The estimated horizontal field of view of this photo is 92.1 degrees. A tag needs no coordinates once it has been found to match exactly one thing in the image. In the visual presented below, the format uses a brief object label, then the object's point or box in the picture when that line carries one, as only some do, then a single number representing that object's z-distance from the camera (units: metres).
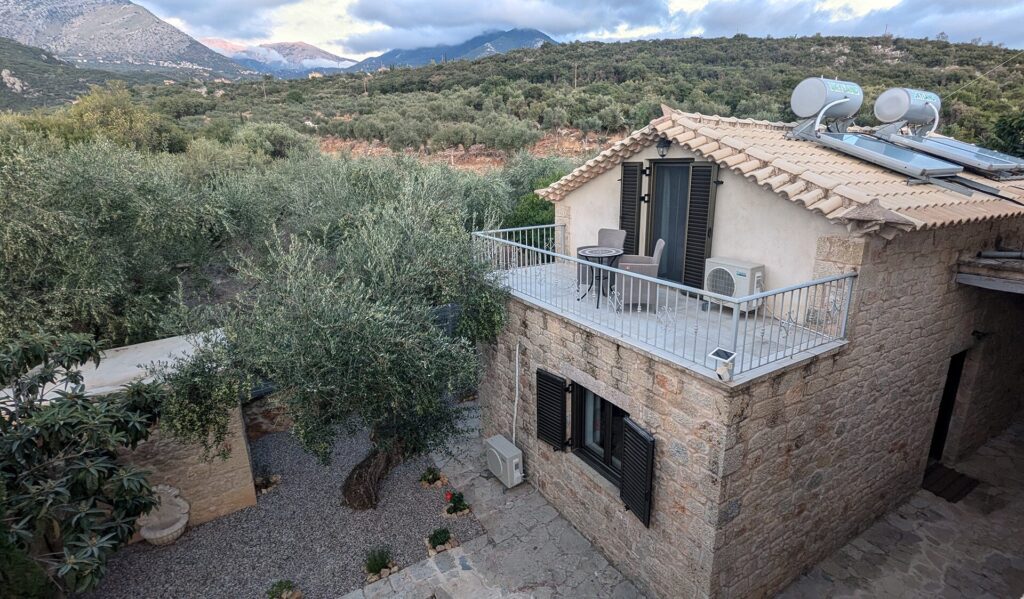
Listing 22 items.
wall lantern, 8.45
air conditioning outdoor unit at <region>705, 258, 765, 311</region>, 7.27
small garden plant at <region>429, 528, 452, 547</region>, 8.01
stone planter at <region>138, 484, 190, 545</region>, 8.05
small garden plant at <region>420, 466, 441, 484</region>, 9.53
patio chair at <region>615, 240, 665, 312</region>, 7.74
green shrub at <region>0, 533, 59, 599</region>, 4.45
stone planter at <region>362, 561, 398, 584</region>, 7.43
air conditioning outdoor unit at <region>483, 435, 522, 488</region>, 9.22
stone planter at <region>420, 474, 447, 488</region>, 9.48
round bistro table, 8.56
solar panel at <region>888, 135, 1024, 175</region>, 8.56
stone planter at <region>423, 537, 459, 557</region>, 7.90
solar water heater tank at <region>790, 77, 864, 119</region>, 8.82
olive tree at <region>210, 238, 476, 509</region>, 6.39
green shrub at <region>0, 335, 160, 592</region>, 5.27
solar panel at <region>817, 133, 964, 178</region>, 7.47
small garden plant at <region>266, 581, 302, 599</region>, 7.05
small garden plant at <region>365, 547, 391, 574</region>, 7.50
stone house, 5.88
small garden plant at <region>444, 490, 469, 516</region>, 8.71
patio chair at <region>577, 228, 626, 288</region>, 9.49
